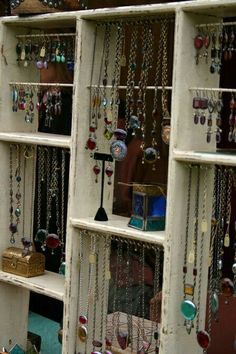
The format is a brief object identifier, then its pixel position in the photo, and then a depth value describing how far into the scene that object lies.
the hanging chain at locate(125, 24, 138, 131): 2.60
